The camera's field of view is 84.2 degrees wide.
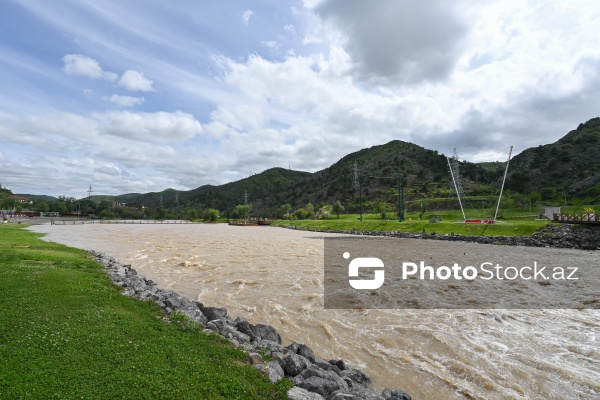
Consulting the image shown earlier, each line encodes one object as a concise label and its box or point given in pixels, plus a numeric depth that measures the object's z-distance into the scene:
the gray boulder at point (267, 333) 10.67
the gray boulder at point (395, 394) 7.42
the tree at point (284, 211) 147.24
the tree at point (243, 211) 162.12
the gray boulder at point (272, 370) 7.26
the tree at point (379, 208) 108.86
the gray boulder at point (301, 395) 6.41
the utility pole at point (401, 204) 76.96
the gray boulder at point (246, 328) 10.38
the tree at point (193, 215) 181.45
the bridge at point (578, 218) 44.45
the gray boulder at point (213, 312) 11.58
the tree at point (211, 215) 164.50
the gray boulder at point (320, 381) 7.05
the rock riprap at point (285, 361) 7.11
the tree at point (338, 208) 126.11
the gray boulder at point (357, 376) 8.41
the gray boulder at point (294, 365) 8.05
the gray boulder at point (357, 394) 6.59
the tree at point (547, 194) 105.44
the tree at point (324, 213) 120.19
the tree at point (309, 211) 129.62
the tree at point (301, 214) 129.38
